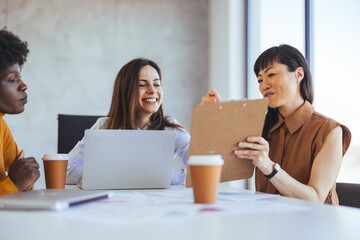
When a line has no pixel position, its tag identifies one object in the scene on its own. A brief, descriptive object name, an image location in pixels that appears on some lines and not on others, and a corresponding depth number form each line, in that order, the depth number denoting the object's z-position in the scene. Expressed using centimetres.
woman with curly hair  118
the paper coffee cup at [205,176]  79
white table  58
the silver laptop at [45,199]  74
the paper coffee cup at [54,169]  117
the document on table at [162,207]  68
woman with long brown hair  195
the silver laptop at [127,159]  117
